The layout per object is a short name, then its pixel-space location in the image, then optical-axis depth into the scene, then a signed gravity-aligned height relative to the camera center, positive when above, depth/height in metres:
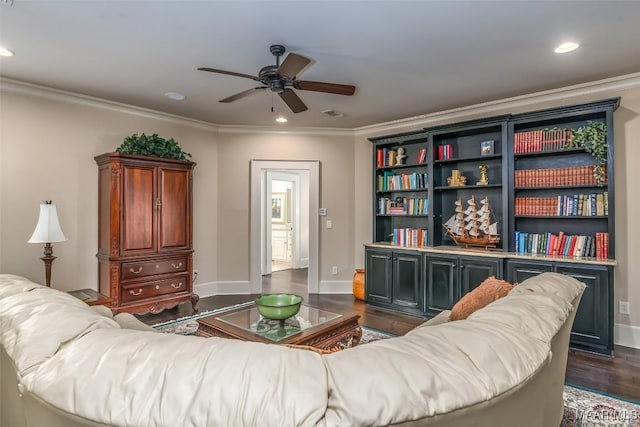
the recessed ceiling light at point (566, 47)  2.72 +1.33
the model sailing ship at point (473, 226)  4.09 -0.12
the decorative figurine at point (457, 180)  4.38 +0.46
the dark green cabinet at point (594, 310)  3.12 -0.85
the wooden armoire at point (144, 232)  3.80 -0.19
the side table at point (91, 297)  3.22 -0.79
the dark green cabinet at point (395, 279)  4.32 -0.83
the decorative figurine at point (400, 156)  4.96 +0.84
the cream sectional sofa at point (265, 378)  0.66 -0.34
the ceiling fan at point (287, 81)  2.44 +1.02
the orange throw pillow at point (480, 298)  1.88 -0.45
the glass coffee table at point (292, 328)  2.31 -0.79
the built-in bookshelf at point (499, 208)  3.35 +0.09
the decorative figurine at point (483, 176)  4.20 +0.48
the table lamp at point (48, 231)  3.19 -0.15
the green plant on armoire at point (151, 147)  3.94 +0.79
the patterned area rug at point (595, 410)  2.11 -1.23
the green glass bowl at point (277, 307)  2.43 -0.65
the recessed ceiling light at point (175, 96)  3.91 +1.36
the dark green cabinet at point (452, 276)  3.79 -0.68
